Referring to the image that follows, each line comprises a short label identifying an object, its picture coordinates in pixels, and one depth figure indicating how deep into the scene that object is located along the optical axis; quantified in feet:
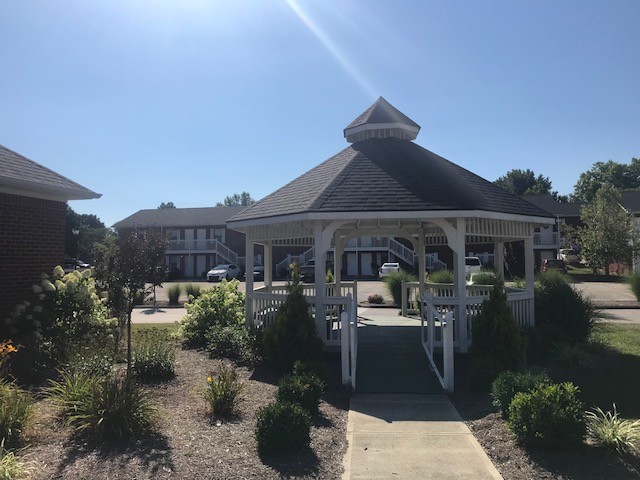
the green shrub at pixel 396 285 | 65.26
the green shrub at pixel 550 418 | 17.07
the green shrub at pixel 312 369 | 24.71
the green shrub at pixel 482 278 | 49.98
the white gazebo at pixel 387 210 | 31.30
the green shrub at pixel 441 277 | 54.13
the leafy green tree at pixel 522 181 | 305.53
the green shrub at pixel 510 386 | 20.68
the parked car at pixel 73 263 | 170.91
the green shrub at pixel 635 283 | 72.16
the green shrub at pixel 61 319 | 27.50
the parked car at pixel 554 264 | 120.75
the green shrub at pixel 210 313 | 39.11
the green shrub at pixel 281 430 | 17.10
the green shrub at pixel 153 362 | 26.76
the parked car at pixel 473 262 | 131.39
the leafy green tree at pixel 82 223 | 212.29
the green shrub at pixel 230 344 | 32.94
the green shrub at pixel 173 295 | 82.61
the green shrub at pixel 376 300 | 68.80
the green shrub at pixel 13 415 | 17.02
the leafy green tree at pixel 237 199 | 367.08
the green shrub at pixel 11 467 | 14.15
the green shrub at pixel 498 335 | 28.14
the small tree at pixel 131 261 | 23.97
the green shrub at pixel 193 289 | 81.25
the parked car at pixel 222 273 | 146.00
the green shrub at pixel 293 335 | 29.50
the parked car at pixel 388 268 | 131.75
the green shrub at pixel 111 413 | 17.85
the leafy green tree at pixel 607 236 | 119.24
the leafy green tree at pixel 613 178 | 292.40
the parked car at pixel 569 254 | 164.62
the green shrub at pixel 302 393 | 21.72
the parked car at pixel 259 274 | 141.06
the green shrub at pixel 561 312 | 34.35
